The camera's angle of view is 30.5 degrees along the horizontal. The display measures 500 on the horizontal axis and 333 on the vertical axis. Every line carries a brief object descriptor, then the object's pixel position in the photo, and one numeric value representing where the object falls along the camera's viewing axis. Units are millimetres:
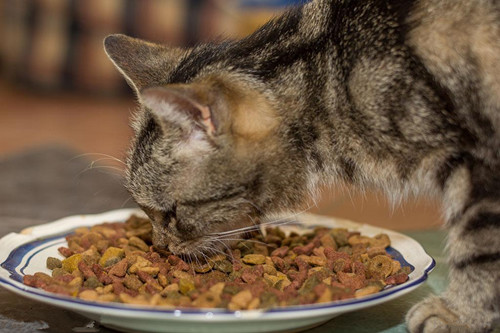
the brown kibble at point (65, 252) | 547
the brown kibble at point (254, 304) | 443
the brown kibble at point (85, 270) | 499
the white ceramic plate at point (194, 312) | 426
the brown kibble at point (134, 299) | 453
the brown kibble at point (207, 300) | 451
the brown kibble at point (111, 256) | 523
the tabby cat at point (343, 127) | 478
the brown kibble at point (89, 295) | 455
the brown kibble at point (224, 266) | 520
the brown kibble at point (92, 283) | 486
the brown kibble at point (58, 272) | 503
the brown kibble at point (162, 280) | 495
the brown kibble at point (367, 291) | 466
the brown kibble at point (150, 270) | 504
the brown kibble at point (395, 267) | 507
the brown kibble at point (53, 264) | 522
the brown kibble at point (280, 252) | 547
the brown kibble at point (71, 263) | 511
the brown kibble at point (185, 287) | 480
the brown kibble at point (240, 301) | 446
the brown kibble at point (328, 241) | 568
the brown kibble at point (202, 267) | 523
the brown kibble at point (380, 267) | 504
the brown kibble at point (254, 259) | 527
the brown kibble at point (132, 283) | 489
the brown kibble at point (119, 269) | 504
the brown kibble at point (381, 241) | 557
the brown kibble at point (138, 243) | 557
